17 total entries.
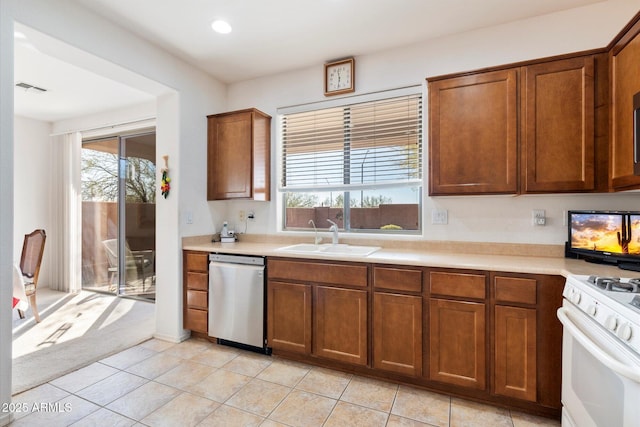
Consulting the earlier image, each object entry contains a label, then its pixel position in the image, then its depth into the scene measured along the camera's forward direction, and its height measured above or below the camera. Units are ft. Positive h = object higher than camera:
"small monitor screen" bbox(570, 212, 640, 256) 6.19 -0.47
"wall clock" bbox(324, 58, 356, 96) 9.72 +4.30
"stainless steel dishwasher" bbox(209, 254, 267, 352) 8.72 -2.60
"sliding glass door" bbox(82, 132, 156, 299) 14.12 -0.05
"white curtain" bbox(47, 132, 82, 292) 15.38 -0.05
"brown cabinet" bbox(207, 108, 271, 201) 10.24 +1.91
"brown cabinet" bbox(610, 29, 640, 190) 5.44 +1.88
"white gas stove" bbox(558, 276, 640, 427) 3.59 -1.84
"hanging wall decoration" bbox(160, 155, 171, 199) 10.00 +0.97
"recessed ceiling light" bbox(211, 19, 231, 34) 8.01 +4.91
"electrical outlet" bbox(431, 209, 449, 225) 8.57 -0.16
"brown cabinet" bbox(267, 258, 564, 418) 6.08 -2.62
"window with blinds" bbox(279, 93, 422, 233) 9.37 +1.49
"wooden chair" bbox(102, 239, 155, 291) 14.21 -2.38
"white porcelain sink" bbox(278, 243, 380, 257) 8.68 -1.13
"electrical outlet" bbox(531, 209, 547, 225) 7.60 -0.17
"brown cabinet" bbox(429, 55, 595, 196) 6.52 +1.83
